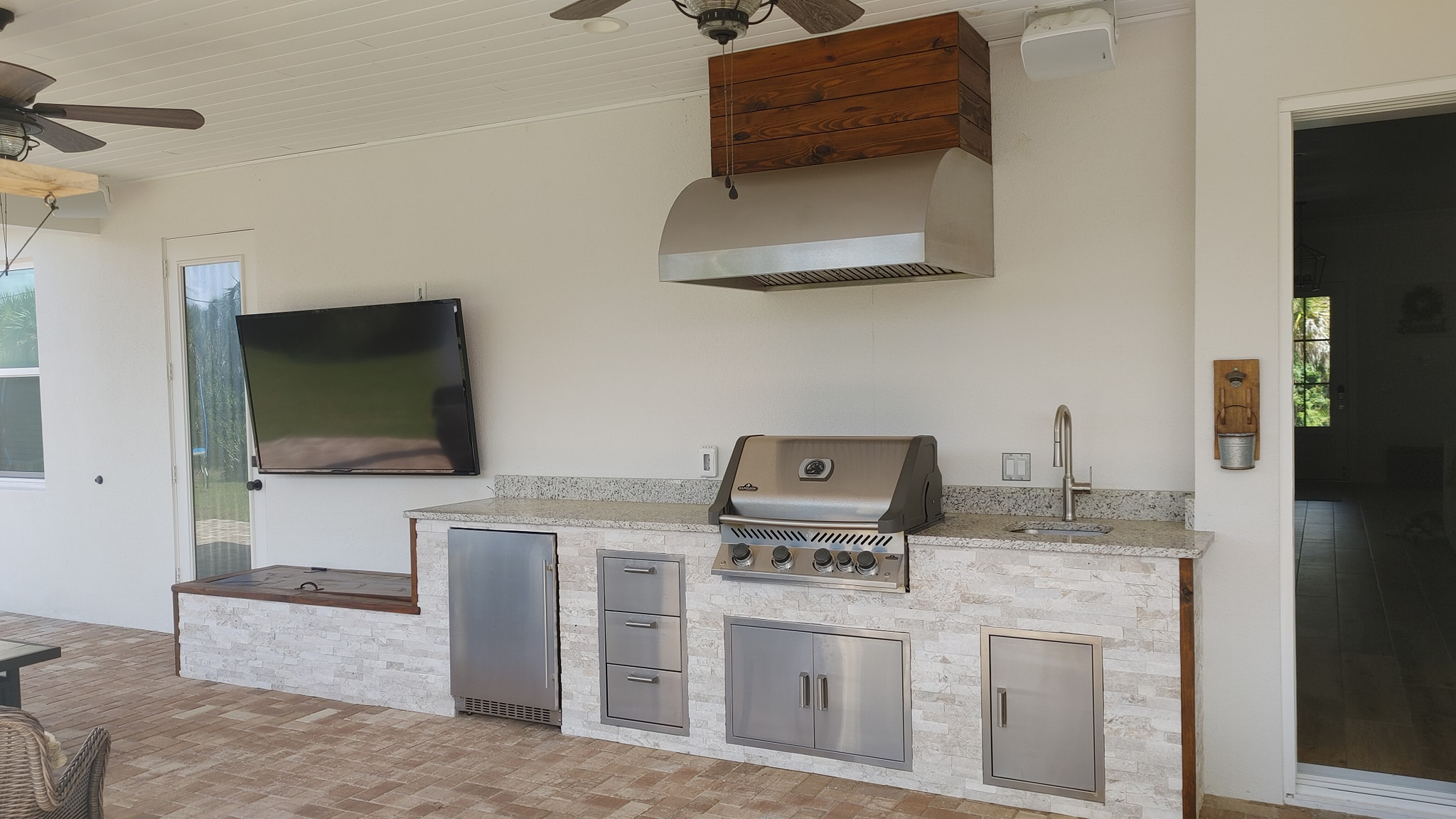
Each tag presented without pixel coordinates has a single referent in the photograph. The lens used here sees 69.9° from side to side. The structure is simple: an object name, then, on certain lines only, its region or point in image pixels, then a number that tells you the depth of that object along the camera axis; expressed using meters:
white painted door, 5.56
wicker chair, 1.98
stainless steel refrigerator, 3.96
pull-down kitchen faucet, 3.44
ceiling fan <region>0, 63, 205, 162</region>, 3.05
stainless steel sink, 3.33
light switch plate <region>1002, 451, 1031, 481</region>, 3.68
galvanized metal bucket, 3.15
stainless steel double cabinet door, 3.33
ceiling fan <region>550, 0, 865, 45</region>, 2.27
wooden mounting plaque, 3.15
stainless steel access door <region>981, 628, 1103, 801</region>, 3.06
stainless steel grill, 3.30
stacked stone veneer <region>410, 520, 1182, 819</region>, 2.98
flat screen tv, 4.78
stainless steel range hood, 3.14
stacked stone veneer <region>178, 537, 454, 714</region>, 4.25
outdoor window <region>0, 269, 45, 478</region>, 6.38
